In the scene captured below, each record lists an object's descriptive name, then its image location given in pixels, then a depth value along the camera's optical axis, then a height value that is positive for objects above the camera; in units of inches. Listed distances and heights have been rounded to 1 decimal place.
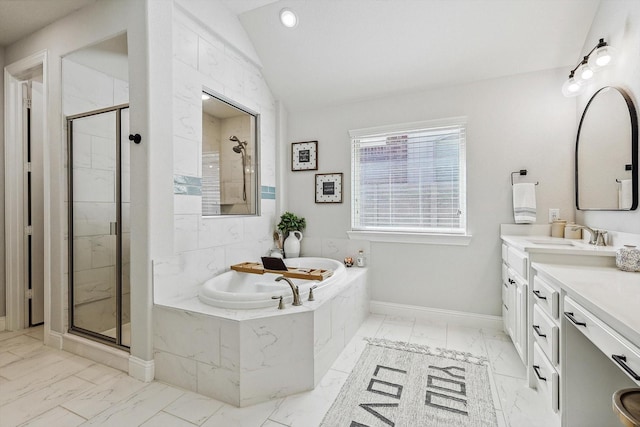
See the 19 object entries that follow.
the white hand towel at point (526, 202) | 100.5 +3.4
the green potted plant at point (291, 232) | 133.7 -9.4
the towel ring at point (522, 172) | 103.3 +14.1
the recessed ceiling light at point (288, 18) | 104.1 +70.0
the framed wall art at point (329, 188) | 132.7 +11.1
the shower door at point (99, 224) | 90.2 -4.1
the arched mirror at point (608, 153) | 70.7 +16.0
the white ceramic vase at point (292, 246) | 133.5 -15.6
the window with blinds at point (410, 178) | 115.6 +14.2
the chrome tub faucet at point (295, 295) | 78.0 -22.2
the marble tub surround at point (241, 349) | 69.3 -34.2
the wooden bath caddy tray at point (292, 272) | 99.1 -21.2
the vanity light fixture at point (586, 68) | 76.3 +40.3
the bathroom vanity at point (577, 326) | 38.4 -18.4
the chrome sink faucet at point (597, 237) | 76.4 -6.6
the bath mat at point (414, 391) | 64.1 -45.1
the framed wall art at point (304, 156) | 136.5 +26.5
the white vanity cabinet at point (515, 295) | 77.3 -24.7
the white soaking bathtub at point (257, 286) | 77.4 -23.5
